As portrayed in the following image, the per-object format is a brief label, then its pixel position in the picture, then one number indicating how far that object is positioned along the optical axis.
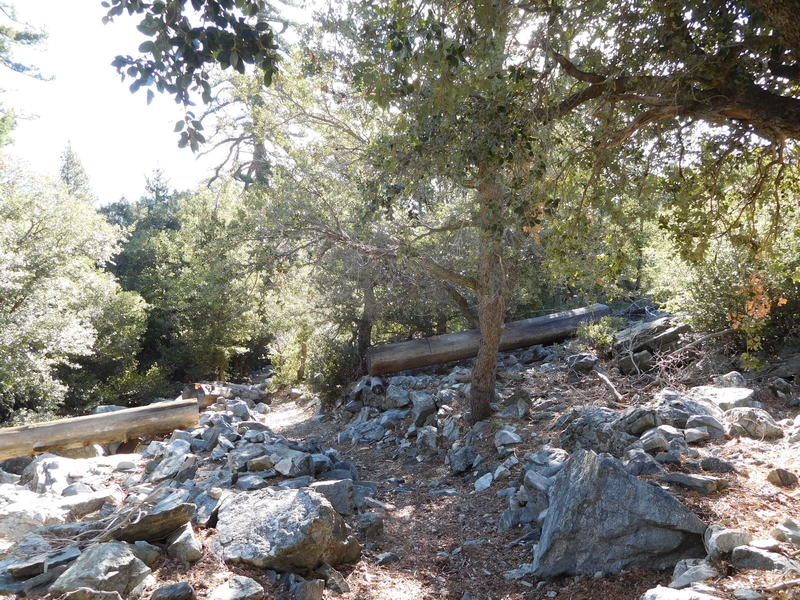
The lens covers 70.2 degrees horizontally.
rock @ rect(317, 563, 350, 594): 4.11
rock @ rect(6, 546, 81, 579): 3.55
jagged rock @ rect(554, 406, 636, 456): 5.97
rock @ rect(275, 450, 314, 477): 6.40
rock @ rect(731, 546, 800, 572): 3.25
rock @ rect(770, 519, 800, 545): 3.58
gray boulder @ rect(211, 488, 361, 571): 4.11
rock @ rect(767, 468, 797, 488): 4.57
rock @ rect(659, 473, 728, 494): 4.55
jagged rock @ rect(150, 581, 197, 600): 3.42
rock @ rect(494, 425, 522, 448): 7.37
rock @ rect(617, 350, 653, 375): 9.44
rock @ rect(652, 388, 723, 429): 6.10
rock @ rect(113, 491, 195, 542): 4.08
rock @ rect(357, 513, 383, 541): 5.25
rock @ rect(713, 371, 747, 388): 7.37
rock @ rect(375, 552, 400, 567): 4.77
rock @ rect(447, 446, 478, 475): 7.30
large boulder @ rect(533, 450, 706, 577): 3.86
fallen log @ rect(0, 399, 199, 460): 8.12
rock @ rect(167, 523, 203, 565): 4.00
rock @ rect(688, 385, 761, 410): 6.46
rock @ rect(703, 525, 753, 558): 3.51
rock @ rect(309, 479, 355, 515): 5.52
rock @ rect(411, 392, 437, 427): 9.45
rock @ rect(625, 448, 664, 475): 5.00
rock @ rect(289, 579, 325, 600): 3.80
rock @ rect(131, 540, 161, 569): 3.86
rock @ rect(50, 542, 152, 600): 3.37
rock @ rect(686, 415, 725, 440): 5.79
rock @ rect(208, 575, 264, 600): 3.58
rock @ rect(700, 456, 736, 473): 4.92
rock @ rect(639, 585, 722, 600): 2.86
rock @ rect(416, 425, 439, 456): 8.29
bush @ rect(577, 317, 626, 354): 10.68
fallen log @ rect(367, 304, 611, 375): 12.05
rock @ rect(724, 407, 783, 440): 5.62
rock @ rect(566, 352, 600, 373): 9.91
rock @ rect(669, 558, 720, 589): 3.36
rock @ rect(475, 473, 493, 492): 6.54
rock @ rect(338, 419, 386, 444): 9.74
